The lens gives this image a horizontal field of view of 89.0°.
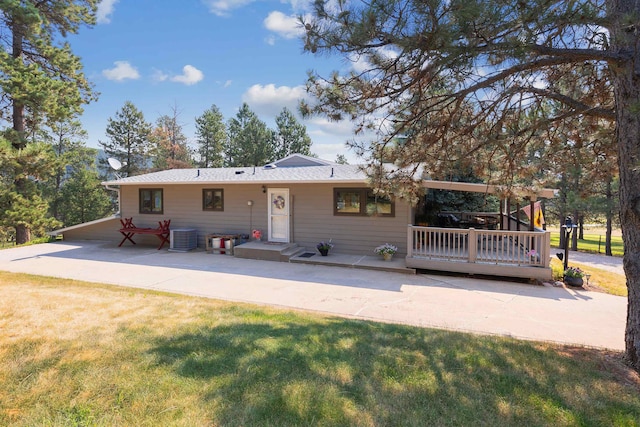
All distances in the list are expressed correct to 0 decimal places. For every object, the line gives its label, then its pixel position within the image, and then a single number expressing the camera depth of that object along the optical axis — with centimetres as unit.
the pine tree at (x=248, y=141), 2655
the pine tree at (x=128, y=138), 2547
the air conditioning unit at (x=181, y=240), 1042
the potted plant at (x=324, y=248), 889
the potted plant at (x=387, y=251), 833
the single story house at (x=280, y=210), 866
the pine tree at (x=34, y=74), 1168
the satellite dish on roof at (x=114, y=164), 1206
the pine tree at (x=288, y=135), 2894
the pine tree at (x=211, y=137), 2788
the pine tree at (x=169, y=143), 2664
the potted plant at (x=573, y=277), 659
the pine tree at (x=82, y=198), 2186
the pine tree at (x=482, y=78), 256
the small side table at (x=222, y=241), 991
